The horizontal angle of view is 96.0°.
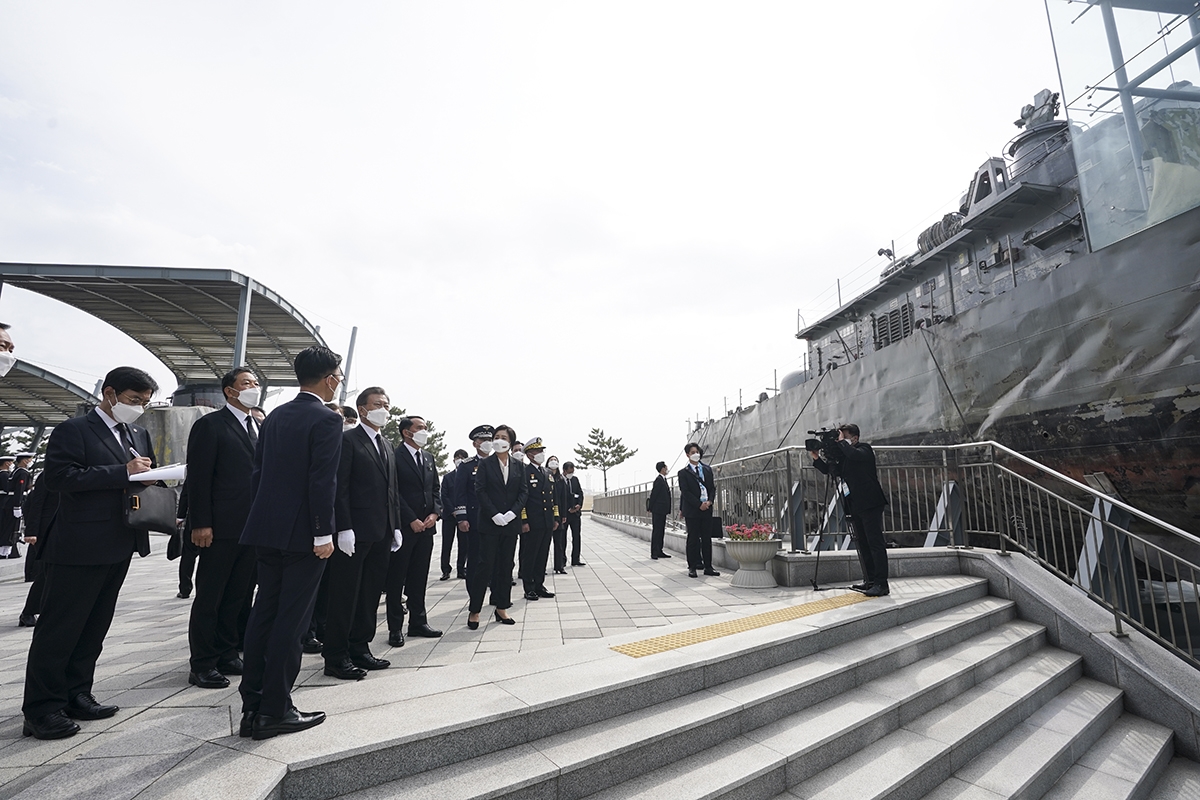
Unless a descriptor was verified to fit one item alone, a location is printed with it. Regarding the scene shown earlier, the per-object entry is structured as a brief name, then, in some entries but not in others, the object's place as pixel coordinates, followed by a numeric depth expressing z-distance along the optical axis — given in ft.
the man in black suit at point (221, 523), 11.06
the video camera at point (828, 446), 19.21
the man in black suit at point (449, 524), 27.43
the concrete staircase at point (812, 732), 8.20
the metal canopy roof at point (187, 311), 58.49
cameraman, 18.58
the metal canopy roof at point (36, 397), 76.33
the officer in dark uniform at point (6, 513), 33.47
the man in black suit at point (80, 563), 8.43
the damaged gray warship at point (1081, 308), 26.25
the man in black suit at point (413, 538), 15.14
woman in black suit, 16.62
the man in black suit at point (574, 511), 33.12
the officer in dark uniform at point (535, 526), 21.01
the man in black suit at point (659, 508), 33.53
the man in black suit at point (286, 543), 8.16
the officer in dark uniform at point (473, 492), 17.40
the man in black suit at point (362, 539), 11.62
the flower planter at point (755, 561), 21.48
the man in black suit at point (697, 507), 25.75
